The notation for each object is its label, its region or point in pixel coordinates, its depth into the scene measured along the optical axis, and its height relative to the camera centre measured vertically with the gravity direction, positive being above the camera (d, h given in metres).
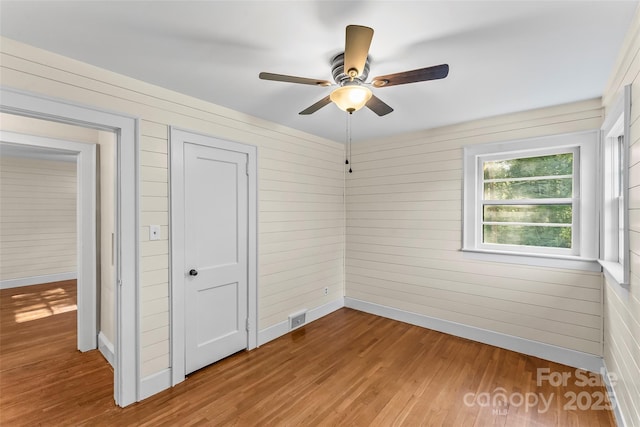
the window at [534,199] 2.68 +0.16
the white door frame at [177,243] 2.46 -0.27
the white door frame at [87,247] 3.03 -0.38
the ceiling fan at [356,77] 1.38 +0.82
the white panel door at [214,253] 2.61 -0.41
